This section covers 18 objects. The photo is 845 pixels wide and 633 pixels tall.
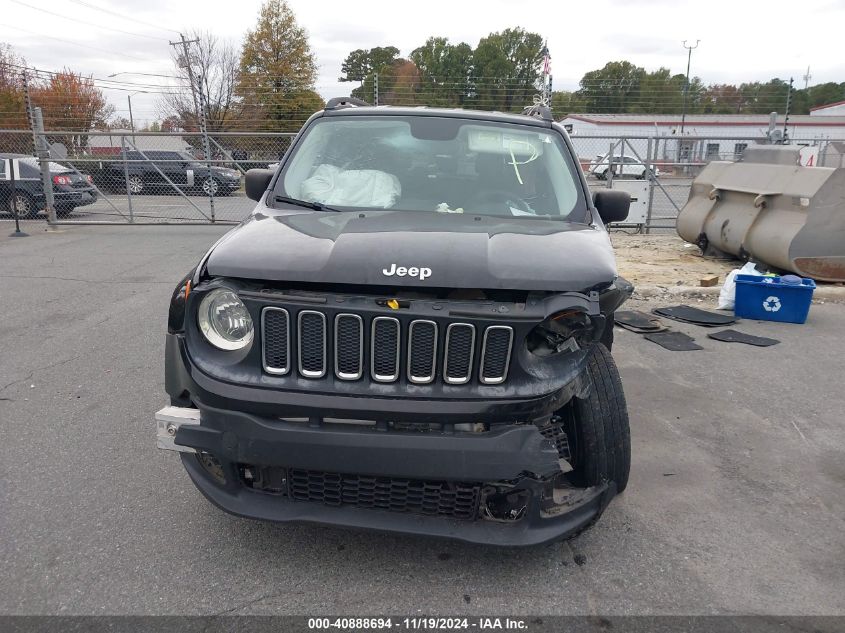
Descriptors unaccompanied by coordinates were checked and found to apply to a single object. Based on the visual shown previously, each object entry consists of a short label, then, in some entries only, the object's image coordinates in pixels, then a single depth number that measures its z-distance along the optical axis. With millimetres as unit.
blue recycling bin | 6949
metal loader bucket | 8180
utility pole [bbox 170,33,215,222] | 30422
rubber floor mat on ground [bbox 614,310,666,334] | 6732
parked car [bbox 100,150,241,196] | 15500
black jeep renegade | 2477
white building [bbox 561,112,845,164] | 40438
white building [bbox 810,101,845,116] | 58969
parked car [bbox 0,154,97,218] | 14977
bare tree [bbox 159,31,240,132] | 33125
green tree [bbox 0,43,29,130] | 28188
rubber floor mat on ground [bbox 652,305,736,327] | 6977
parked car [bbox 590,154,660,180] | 13992
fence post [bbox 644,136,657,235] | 13484
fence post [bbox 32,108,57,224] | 13758
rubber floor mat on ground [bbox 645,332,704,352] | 6172
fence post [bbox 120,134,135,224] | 14335
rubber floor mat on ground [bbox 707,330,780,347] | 6316
